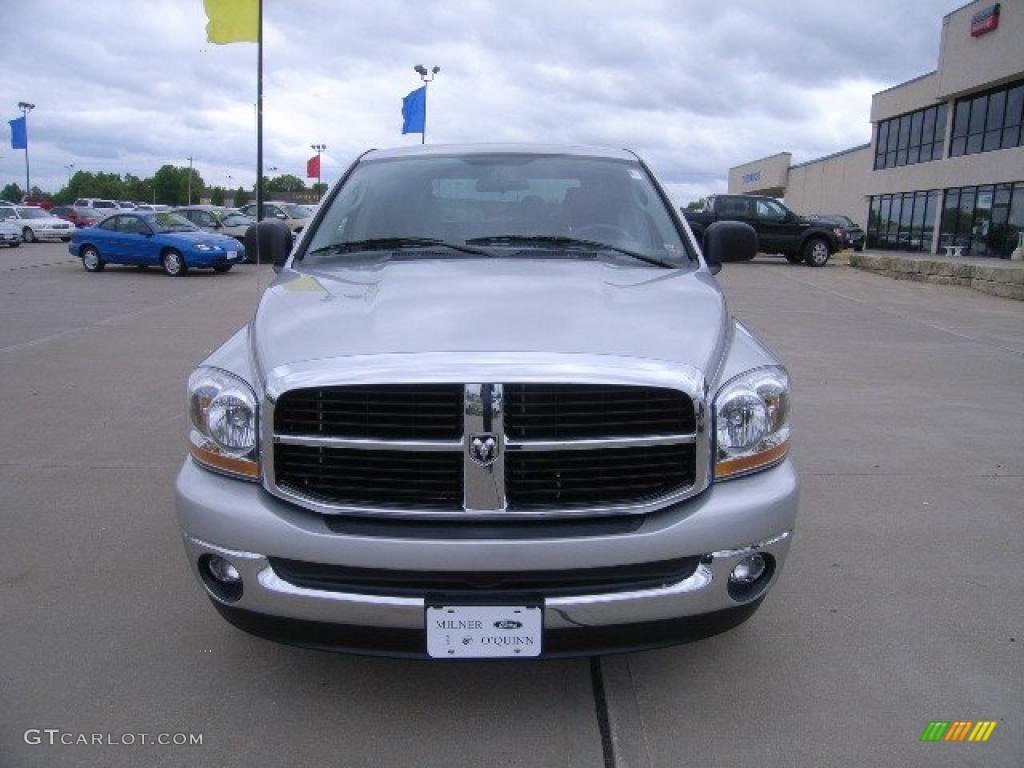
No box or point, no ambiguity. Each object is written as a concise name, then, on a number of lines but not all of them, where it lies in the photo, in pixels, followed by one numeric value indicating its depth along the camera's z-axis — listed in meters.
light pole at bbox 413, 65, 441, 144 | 29.41
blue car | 18.91
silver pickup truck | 2.34
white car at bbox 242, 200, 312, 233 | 27.06
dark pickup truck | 23.64
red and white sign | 28.95
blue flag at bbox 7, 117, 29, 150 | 46.66
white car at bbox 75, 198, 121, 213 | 49.60
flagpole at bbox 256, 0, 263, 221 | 18.94
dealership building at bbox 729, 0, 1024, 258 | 28.69
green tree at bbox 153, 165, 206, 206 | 133.00
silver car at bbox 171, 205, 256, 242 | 25.08
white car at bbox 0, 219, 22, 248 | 29.45
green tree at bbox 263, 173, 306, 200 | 123.16
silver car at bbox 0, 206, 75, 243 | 33.25
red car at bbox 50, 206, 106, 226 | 37.62
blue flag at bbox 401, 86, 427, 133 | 26.61
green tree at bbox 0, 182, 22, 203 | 129.10
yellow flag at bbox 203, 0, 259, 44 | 15.34
